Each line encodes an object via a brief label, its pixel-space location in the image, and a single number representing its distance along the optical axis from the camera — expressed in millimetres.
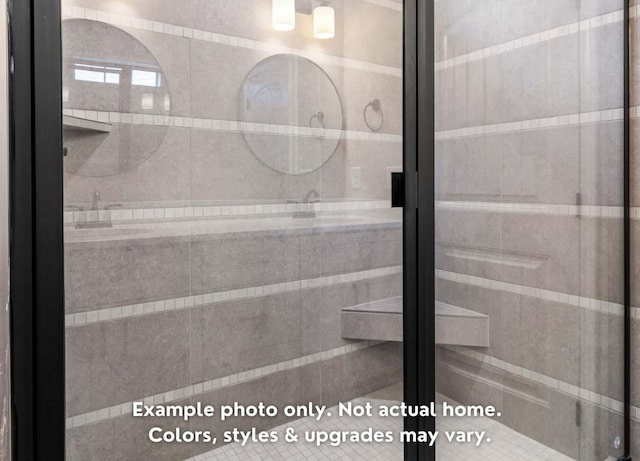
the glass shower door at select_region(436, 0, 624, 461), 1322
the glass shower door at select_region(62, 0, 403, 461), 891
